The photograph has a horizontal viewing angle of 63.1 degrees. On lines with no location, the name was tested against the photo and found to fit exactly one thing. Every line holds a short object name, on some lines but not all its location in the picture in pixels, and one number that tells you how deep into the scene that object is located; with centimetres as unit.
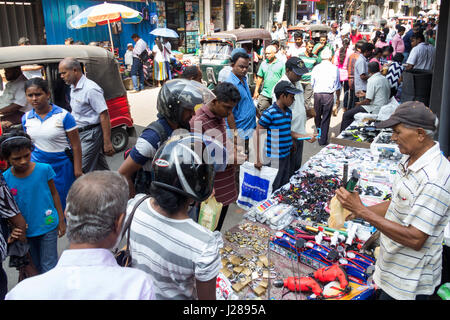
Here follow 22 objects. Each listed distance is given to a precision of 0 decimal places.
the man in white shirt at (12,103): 489
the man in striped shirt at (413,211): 188
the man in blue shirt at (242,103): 504
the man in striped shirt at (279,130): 418
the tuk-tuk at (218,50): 1213
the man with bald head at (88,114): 414
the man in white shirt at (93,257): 109
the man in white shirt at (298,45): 1000
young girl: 277
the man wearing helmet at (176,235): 152
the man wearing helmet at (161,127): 257
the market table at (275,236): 247
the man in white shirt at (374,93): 621
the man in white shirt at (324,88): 698
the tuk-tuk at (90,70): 521
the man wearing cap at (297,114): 471
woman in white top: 342
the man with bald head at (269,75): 712
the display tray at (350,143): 529
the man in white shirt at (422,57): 874
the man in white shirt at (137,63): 1323
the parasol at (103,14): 1066
